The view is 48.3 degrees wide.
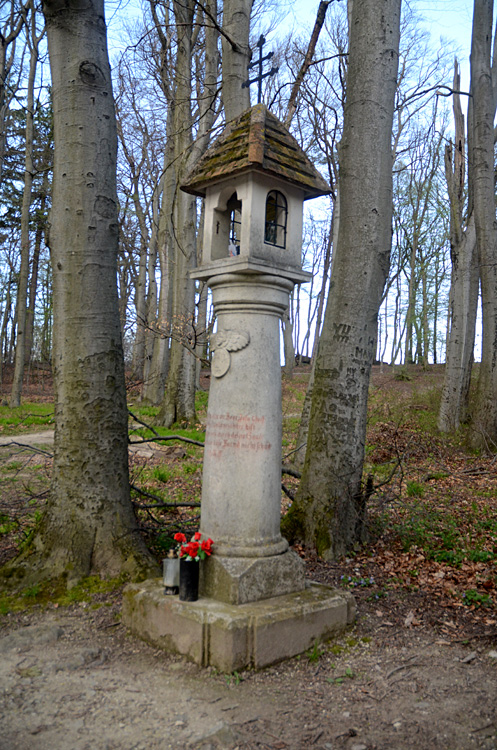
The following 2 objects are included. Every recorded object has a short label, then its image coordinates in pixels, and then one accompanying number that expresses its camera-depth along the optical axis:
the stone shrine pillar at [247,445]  3.85
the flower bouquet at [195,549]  3.77
